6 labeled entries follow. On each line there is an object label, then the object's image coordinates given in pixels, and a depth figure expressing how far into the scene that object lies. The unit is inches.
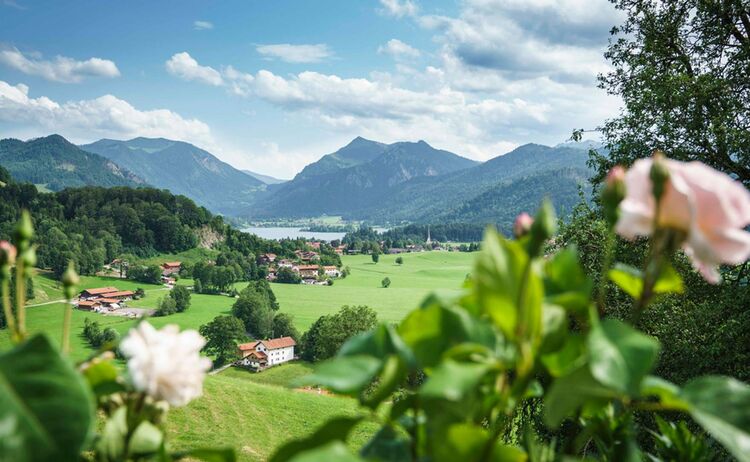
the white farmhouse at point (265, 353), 2482.8
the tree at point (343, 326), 1795.0
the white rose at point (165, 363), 28.1
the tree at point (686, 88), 351.6
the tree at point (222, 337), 2532.2
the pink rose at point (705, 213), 27.0
